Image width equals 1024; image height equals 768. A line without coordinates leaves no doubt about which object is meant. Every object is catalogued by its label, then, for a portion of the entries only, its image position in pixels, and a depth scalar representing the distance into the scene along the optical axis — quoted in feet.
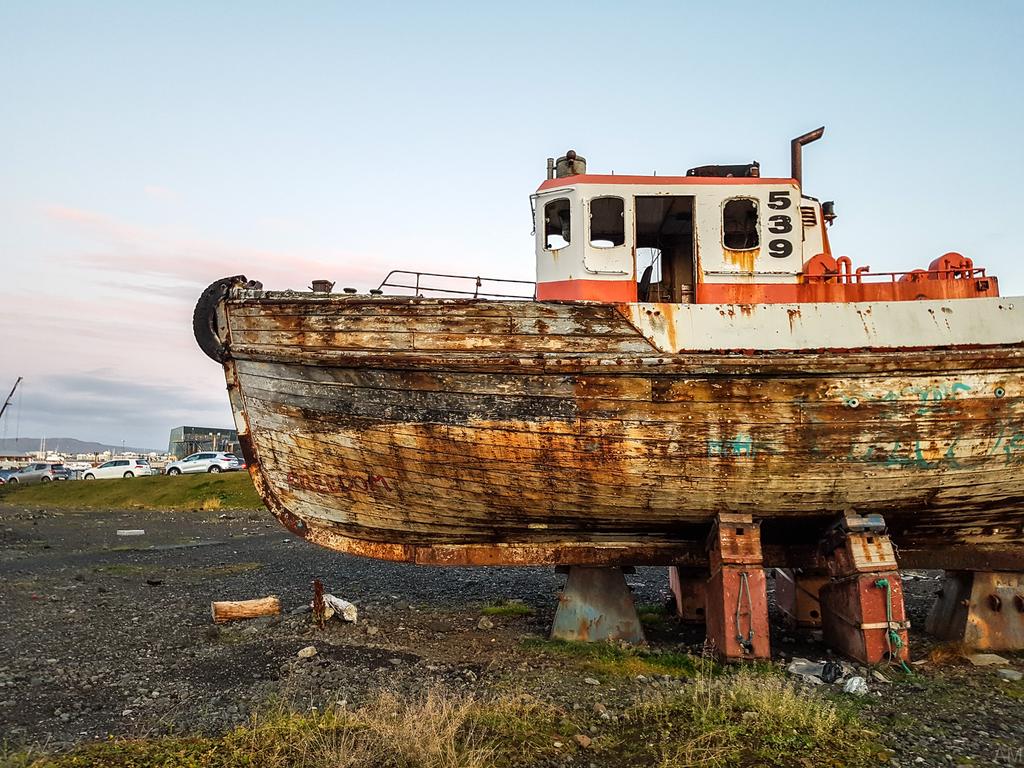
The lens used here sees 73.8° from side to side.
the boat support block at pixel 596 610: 24.25
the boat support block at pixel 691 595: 27.66
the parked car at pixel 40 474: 119.84
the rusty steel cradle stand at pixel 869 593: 21.40
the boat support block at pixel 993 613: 24.20
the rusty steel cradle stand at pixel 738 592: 21.36
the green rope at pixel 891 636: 21.16
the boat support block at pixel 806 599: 27.48
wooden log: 26.78
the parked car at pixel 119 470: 116.98
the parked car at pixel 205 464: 111.24
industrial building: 171.24
